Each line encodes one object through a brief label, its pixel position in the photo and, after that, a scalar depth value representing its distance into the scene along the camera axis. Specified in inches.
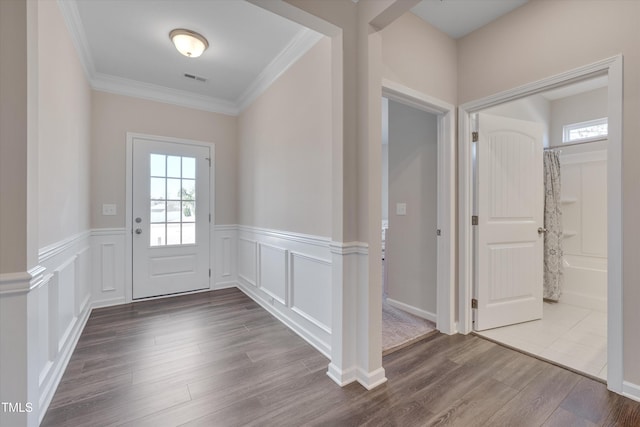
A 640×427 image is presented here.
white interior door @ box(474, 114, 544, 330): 99.2
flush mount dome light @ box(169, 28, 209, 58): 91.0
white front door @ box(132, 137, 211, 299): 133.7
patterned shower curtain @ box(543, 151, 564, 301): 128.7
